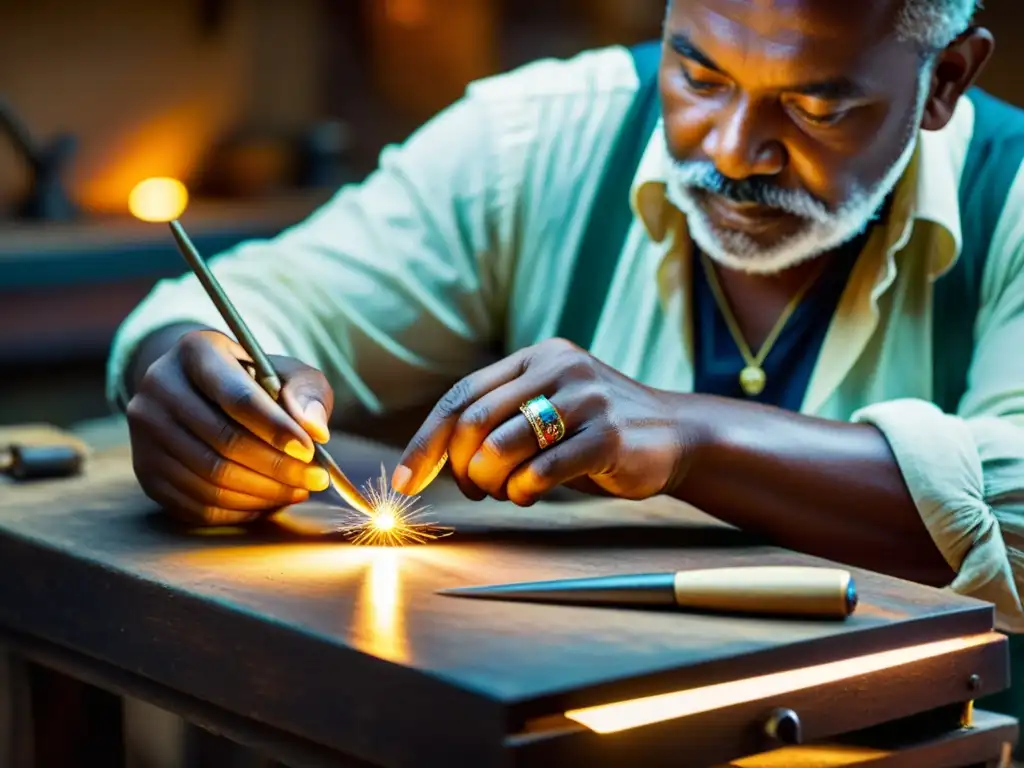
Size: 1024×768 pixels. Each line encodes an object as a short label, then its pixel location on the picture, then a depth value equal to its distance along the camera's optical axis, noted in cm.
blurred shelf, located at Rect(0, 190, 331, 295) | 275
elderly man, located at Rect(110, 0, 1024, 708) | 137
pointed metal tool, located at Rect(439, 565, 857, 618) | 119
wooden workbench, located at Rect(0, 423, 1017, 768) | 110
